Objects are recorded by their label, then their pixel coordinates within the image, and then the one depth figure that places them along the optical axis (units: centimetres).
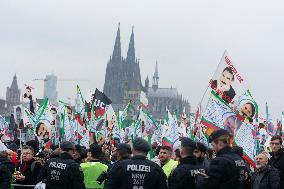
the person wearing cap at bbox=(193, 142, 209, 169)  751
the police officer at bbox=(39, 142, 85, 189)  790
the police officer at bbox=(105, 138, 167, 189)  680
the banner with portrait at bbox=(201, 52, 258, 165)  890
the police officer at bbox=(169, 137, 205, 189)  683
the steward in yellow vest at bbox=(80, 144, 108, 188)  844
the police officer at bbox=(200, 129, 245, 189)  638
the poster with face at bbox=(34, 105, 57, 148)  1567
